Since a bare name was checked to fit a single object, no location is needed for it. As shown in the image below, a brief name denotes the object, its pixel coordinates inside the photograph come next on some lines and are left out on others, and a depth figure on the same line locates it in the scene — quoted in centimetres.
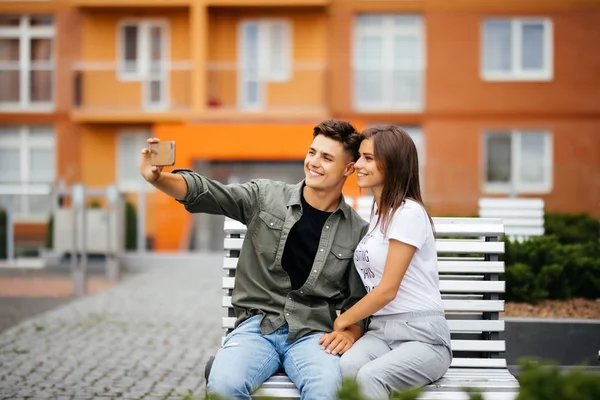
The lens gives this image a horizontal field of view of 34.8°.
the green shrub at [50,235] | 1875
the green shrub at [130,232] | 1856
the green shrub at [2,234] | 1723
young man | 421
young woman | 396
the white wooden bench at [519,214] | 1072
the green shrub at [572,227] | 1116
